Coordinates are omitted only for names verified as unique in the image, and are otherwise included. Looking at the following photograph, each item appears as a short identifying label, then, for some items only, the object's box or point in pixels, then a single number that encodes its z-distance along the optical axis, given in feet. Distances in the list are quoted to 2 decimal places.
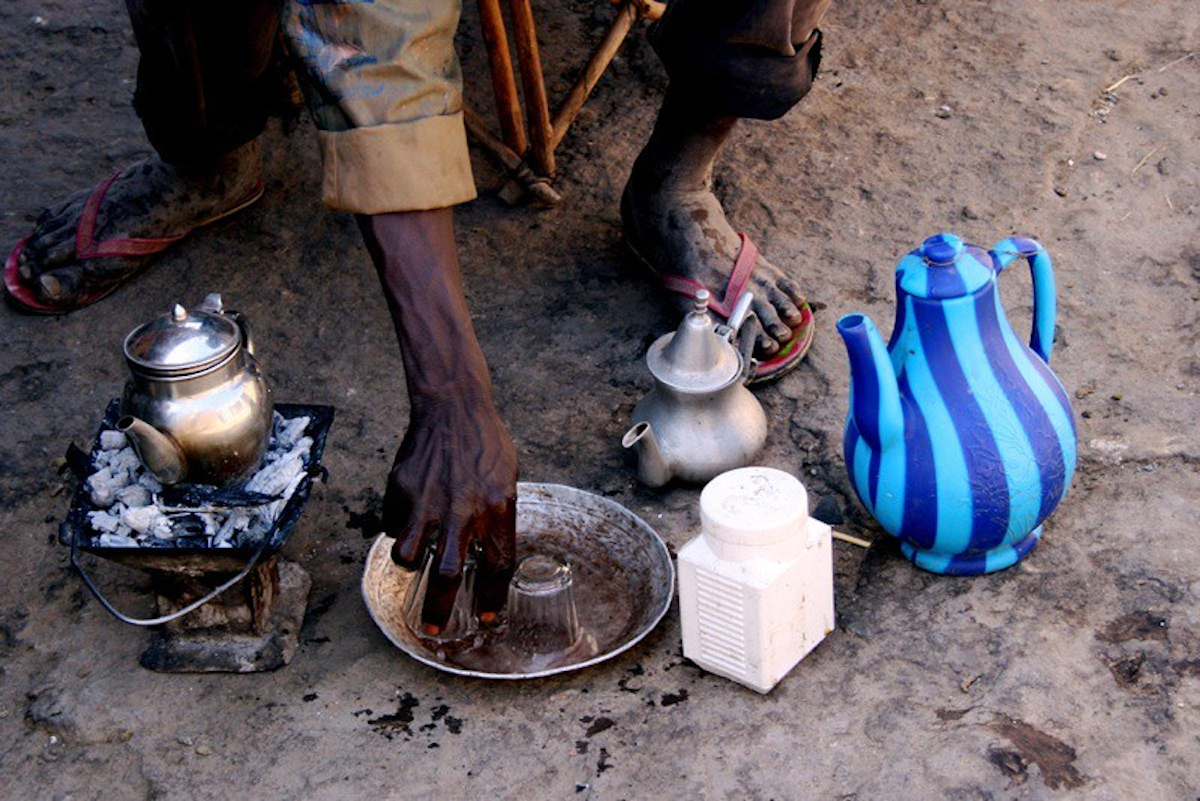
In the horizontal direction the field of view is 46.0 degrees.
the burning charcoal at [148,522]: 8.36
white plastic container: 8.19
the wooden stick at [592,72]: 13.17
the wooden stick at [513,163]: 13.05
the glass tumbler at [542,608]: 8.95
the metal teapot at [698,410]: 10.05
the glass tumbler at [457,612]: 9.14
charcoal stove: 8.59
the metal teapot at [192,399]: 8.33
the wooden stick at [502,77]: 12.26
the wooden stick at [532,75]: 12.46
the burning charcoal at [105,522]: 8.43
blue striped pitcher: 8.55
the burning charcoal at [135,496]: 8.56
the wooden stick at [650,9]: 12.92
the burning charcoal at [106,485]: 8.56
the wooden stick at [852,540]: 9.68
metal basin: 8.96
